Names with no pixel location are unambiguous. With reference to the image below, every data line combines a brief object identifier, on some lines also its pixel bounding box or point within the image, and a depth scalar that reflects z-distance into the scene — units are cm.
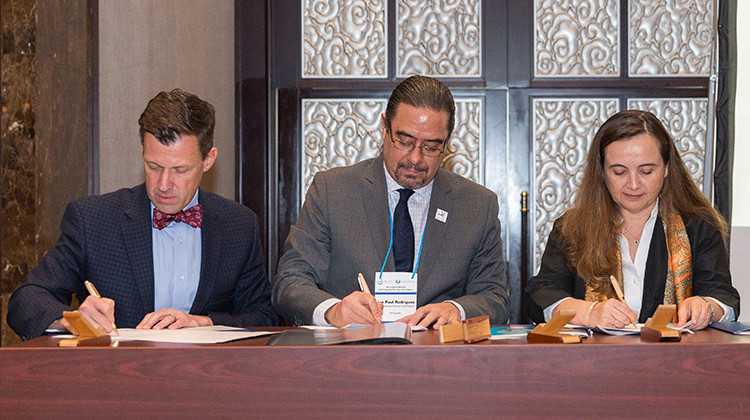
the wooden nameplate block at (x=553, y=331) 182
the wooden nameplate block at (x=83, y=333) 179
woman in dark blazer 271
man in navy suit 261
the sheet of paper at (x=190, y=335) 188
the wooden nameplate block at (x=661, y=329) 187
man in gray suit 278
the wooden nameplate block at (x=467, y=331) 180
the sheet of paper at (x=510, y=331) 198
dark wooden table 167
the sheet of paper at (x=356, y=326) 221
